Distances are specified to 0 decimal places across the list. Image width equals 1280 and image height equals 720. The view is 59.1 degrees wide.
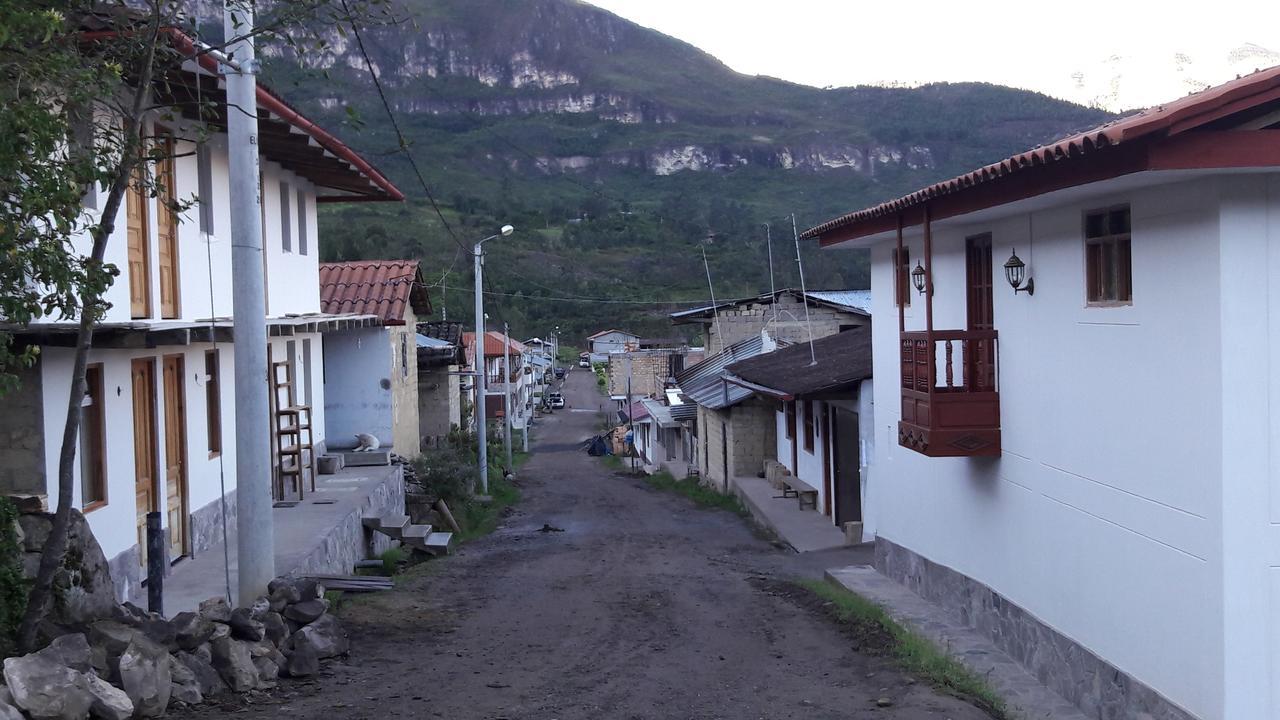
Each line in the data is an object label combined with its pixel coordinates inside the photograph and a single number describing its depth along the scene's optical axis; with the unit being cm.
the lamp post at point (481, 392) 2758
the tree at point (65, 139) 604
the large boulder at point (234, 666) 730
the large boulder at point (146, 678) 639
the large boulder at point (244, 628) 785
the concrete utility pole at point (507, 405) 3806
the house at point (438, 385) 3150
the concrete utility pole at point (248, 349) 900
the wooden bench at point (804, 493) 2127
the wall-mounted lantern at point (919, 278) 1224
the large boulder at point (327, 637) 837
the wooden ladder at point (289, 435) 1584
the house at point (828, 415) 1744
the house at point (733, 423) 2638
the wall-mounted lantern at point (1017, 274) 950
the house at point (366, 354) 2283
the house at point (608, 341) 8019
